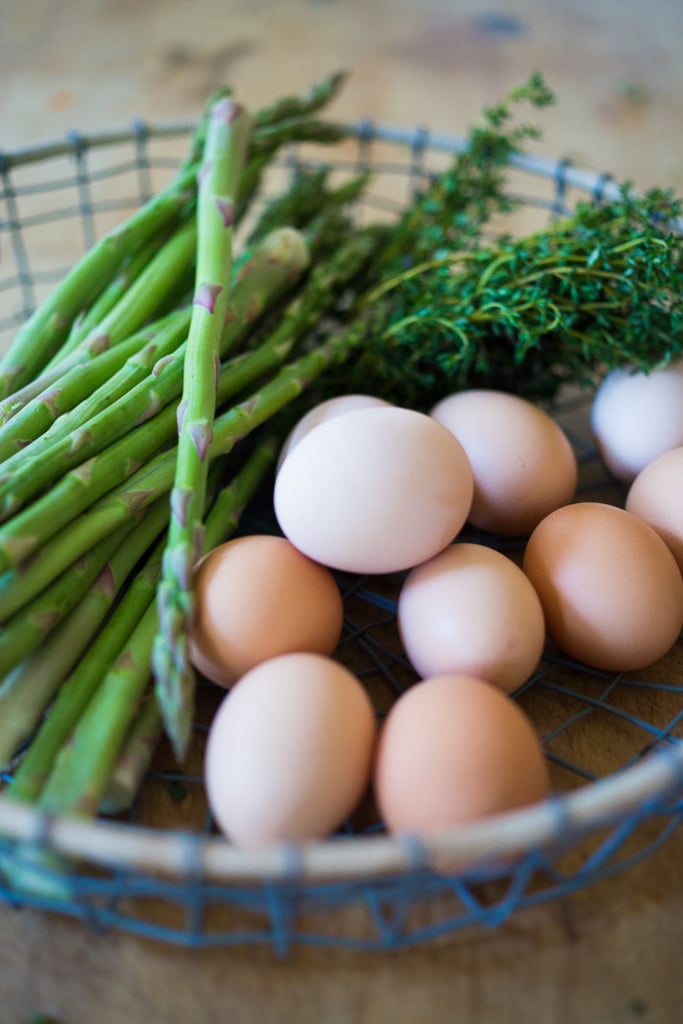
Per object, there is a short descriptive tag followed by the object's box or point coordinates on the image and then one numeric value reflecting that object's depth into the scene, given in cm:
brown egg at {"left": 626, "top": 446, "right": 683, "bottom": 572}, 66
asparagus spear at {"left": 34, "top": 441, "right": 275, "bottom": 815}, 48
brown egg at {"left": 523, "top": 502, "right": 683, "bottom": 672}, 58
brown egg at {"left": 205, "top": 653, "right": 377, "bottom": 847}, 46
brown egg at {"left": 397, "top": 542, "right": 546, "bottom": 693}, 54
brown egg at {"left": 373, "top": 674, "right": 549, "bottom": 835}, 45
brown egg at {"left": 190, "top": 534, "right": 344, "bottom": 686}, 55
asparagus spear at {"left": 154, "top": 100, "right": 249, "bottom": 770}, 53
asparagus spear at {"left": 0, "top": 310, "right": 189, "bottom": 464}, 59
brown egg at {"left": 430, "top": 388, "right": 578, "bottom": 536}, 69
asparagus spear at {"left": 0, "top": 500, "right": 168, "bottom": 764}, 53
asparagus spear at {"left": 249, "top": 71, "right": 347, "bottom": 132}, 93
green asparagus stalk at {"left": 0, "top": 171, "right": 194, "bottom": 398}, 72
